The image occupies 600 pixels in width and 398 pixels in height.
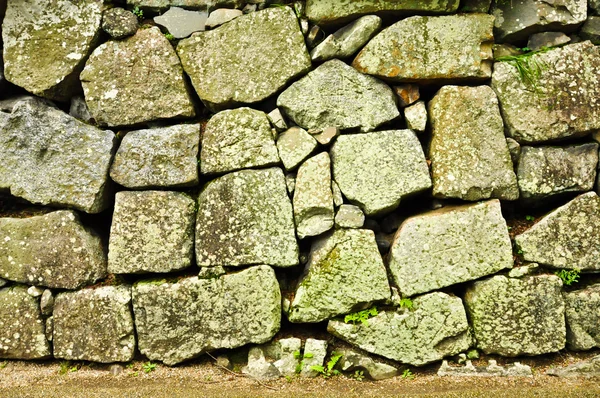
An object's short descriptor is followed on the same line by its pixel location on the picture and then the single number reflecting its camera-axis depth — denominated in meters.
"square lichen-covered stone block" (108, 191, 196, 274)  4.20
